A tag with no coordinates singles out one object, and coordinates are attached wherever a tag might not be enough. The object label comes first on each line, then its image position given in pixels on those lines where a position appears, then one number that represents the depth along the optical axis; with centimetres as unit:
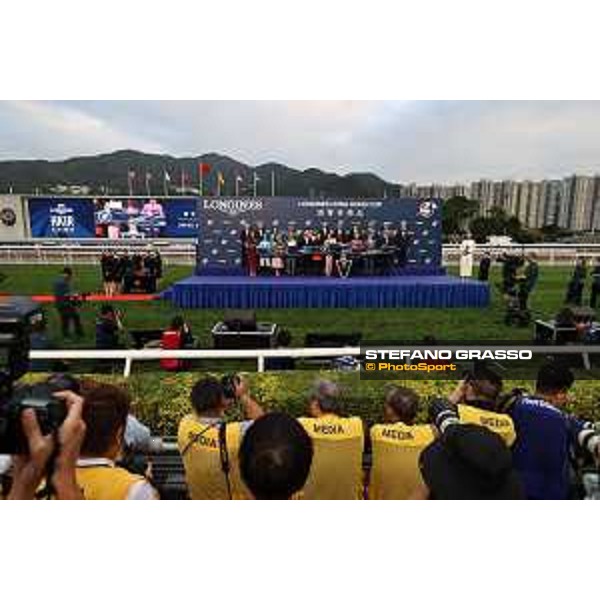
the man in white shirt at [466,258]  1378
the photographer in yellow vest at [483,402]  259
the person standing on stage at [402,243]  1380
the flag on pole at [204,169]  1933
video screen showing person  2803
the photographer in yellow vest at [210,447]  239
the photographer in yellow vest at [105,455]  192
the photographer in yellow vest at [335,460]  251
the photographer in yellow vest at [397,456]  254
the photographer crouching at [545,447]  248
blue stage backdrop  1367
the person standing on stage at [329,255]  1315
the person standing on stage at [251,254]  1316
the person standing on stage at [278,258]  1316
